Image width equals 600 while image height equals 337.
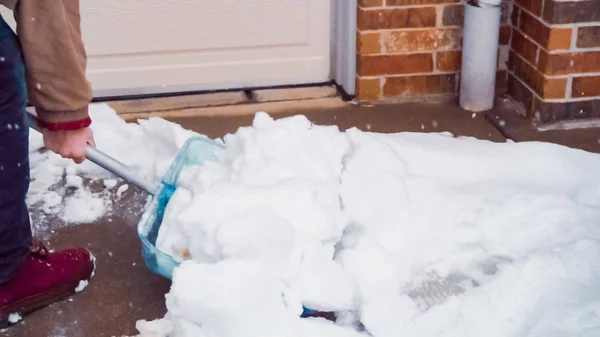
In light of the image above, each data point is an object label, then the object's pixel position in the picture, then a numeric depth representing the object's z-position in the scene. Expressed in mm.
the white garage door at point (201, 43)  2840
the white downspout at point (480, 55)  2707
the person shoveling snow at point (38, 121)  1450
